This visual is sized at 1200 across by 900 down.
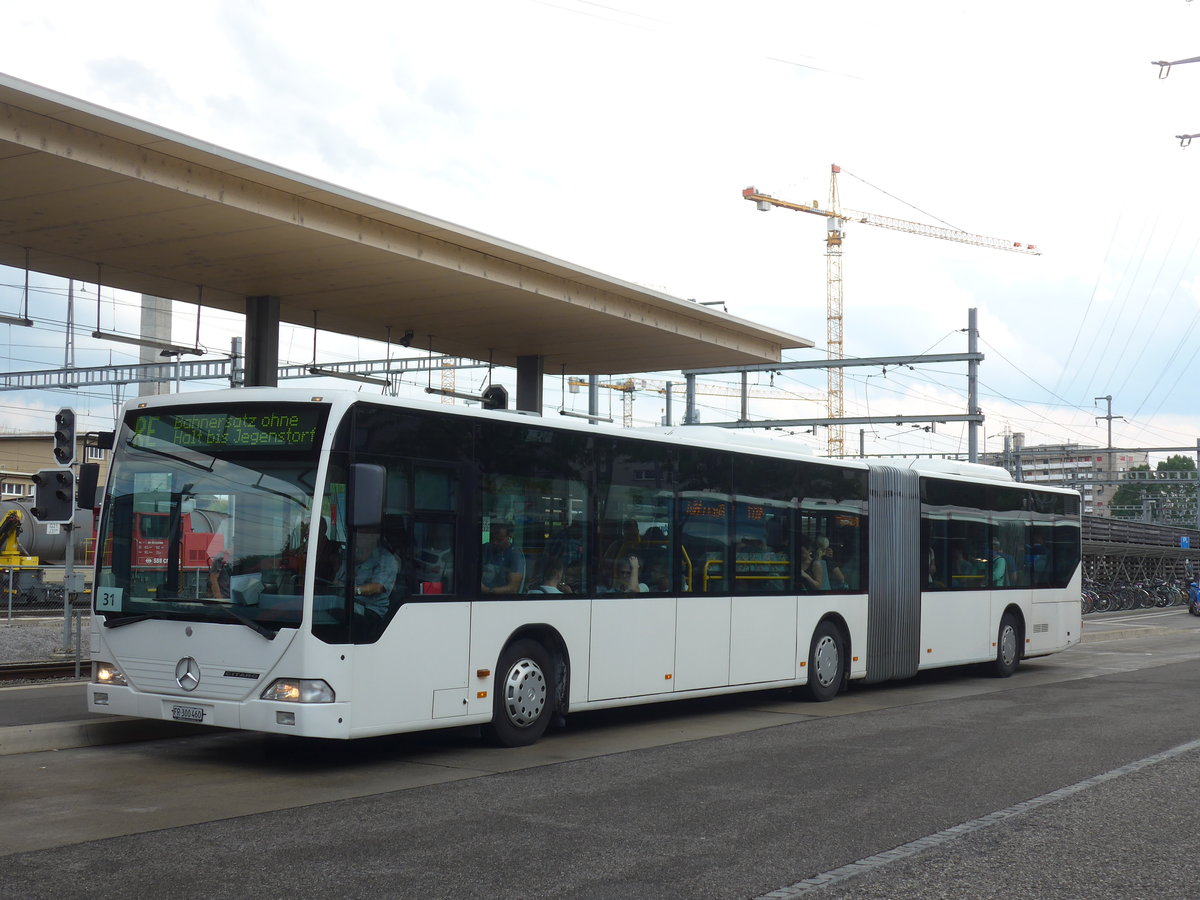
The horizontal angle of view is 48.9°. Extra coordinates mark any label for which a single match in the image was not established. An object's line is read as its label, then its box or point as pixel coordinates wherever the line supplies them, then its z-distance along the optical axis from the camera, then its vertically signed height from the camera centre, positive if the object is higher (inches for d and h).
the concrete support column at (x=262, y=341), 778.8 +118.0
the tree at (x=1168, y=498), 4842.5 +213.7
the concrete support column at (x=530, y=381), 1026.7 +125.5
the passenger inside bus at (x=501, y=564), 437.7 -7.6
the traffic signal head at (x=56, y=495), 559.5 +16.4
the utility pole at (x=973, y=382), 1360.7 +173.1
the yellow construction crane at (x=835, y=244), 3521.2 +893.5
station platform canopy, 560.7 +152.4
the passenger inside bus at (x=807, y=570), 620.7 -11.2
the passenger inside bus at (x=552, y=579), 462.0 -13.0
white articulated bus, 383.9 -8.9
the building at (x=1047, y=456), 2156.7 +178.1
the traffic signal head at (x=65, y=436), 583.5 +43.5
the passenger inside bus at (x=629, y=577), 498.9 -12.8
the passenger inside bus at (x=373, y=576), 387.5 -10.9
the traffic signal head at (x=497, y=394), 741.9 +87.7
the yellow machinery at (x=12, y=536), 1444.4 -3.3
